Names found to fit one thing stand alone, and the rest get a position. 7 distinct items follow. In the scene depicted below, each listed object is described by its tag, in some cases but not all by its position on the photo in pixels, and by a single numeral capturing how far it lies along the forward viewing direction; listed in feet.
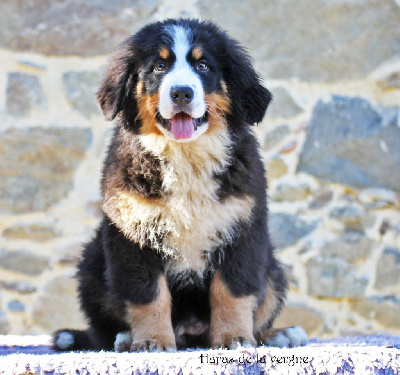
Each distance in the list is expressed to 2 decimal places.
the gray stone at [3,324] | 15.15
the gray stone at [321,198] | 15.94
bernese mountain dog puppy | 8.77
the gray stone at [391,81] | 16.20
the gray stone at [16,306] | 15.16
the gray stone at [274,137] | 15.90
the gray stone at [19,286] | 15.12
